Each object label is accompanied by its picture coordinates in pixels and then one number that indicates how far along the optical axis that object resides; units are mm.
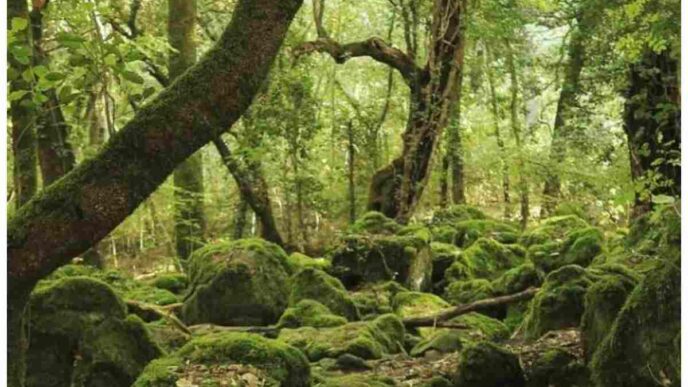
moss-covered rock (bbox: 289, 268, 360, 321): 8883
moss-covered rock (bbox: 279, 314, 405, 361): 7164
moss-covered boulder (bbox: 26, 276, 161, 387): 5922
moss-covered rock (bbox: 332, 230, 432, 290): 10586
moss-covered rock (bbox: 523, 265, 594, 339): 7051
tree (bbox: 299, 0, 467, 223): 13031
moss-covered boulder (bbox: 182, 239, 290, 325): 8680
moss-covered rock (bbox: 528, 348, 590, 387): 5508
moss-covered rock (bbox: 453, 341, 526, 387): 5703
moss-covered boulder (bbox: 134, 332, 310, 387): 4613
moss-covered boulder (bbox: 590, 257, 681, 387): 4594
